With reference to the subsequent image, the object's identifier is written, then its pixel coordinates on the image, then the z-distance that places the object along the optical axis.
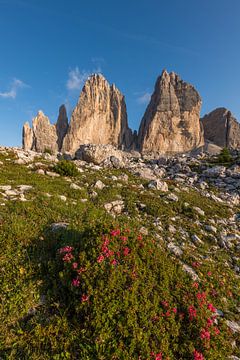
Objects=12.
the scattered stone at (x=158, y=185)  18.33
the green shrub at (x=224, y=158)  42.53
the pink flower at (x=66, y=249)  5.76
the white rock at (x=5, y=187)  11.07
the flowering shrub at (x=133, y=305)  4.18
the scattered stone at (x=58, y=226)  7.77
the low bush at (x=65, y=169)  17.06
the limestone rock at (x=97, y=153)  32.44
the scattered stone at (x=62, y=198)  11.47
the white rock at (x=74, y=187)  13.96
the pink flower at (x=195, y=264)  7.87
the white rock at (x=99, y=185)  15.34
